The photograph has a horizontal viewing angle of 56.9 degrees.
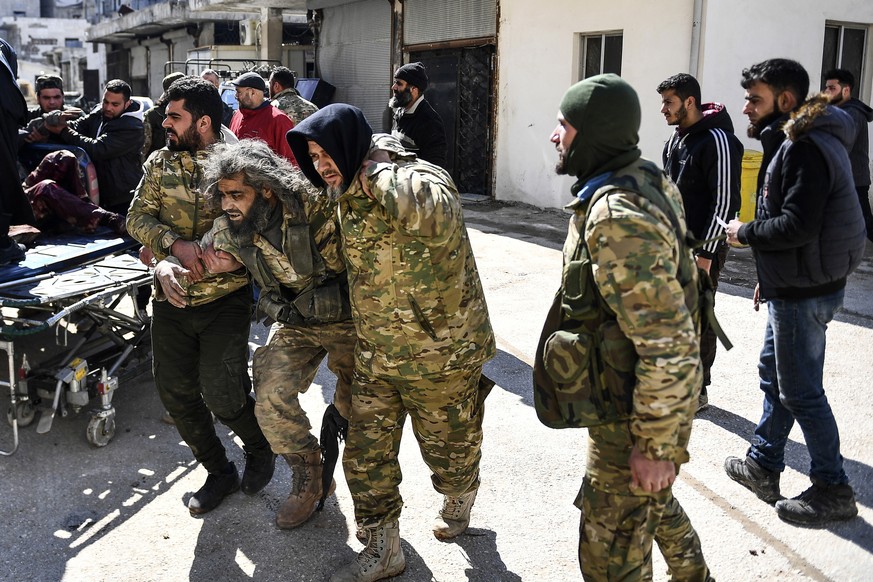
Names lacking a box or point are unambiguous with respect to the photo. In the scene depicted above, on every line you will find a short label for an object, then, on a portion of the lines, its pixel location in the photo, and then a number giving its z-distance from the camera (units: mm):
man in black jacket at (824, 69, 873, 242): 6457
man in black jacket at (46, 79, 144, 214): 6000
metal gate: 12330
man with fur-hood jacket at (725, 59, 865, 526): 3100
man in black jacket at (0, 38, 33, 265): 4398
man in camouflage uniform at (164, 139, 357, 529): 3123
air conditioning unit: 19281
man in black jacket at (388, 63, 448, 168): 5469
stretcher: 3941
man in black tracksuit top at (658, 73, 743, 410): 4145
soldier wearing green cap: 2049
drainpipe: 9258
